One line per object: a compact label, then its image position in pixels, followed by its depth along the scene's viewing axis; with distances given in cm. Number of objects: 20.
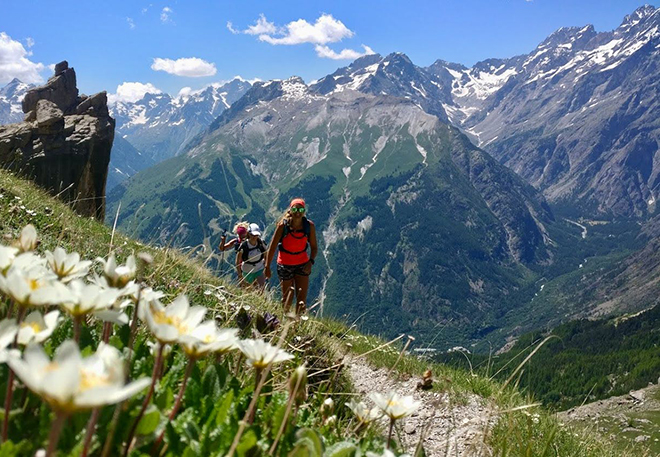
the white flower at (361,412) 247
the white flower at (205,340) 154
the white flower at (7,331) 129
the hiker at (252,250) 1319
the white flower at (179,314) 165
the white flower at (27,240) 231
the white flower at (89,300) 155
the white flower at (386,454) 156
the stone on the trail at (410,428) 679
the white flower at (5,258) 186
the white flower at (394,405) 207
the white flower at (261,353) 188
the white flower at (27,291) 146
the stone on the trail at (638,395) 11071
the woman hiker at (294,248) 1145
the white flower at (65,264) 207
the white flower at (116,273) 206
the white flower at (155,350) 208
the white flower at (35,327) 143
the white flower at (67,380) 93
